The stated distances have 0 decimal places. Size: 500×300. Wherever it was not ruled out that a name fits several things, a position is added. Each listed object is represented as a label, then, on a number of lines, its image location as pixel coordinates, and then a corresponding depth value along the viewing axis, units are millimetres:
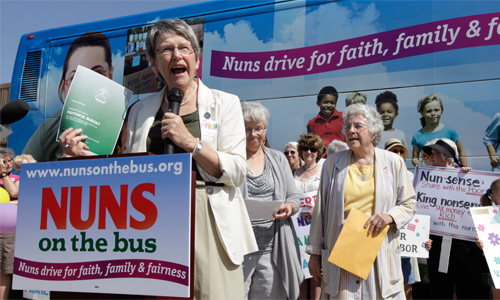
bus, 5164
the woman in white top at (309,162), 5391
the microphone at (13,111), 3119
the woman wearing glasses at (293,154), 5910
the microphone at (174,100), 1896
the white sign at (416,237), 4594
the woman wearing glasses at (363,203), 2846
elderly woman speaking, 1822
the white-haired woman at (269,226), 3621
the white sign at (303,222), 4887
